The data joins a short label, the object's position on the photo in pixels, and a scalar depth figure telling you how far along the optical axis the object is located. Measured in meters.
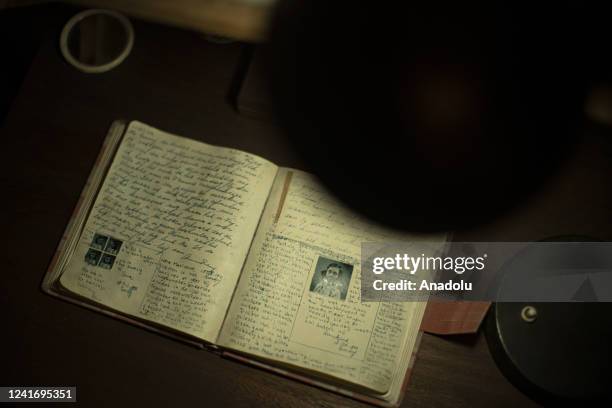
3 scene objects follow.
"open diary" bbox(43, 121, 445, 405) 0.89
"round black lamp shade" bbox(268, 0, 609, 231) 0.36
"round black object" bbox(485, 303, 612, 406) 0.73
